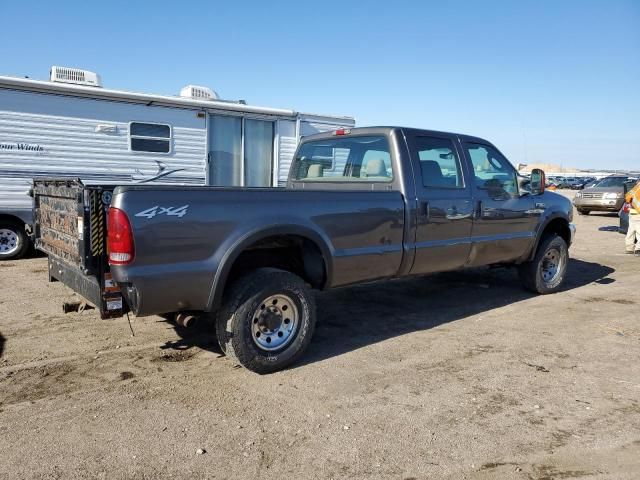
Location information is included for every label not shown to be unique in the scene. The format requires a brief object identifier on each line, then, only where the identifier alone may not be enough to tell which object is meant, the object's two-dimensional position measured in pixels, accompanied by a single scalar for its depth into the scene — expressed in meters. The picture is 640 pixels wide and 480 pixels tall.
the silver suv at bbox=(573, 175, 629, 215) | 18.97
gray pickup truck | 3.50
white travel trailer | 8.12
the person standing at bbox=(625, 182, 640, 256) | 10.20
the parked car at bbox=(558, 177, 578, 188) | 55.03
